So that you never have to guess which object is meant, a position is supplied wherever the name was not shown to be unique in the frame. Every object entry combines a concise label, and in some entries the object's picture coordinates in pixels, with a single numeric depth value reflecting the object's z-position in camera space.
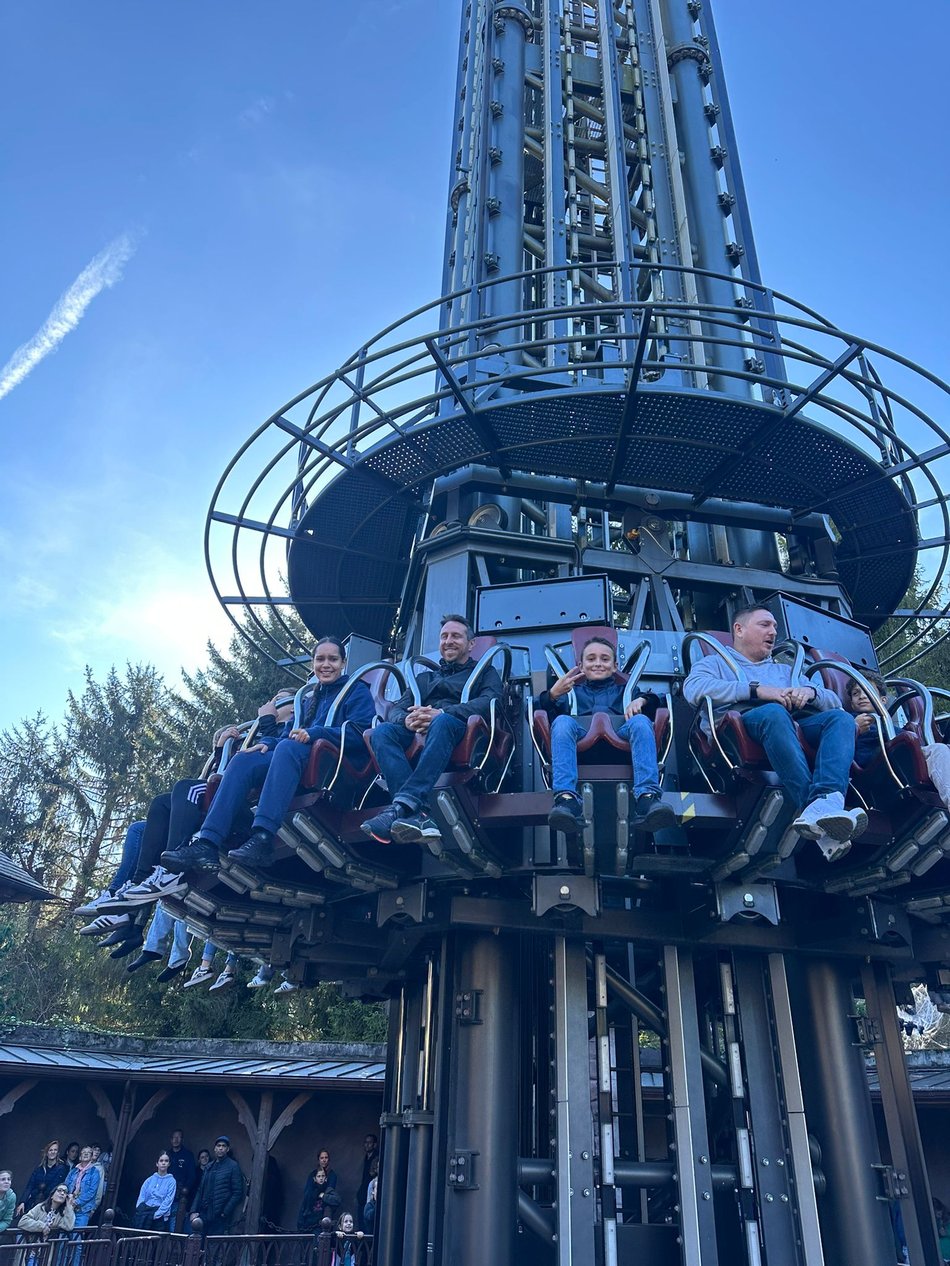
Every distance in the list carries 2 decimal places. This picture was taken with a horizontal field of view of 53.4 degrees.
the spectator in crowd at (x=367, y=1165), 11.55
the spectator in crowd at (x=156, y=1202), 10.59
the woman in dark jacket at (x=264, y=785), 5.95
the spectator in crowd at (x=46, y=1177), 10.99
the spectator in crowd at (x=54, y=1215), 10.05
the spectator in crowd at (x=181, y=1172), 11.60
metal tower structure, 6.55
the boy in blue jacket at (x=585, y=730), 5.38
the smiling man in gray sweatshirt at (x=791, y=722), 5.16
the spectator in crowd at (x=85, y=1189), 10.70
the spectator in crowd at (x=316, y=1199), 11.06
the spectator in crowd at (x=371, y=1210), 10.75
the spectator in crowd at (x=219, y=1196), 10.93
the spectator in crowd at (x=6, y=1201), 10.18
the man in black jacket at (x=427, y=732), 5.53
